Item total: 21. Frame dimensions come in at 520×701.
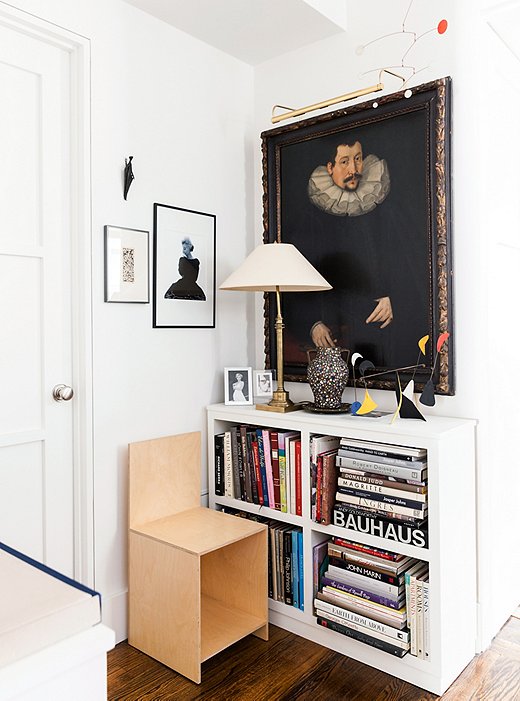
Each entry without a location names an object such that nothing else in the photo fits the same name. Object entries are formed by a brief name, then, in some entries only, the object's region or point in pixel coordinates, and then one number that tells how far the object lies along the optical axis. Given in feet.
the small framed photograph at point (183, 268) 7.82
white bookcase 6.14
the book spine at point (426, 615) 6.19
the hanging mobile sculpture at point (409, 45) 7.27
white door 6.43
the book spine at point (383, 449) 6.31
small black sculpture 7.29
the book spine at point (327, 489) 6.94
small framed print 7.21
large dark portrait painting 7.09
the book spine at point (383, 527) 6.25
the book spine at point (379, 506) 6.22
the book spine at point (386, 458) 6.25
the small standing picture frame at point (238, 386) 8.40
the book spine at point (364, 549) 6.54
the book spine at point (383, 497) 6.22
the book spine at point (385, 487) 6.22
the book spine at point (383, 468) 6.23
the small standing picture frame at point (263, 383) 8.49
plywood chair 6.55
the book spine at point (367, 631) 6.30
